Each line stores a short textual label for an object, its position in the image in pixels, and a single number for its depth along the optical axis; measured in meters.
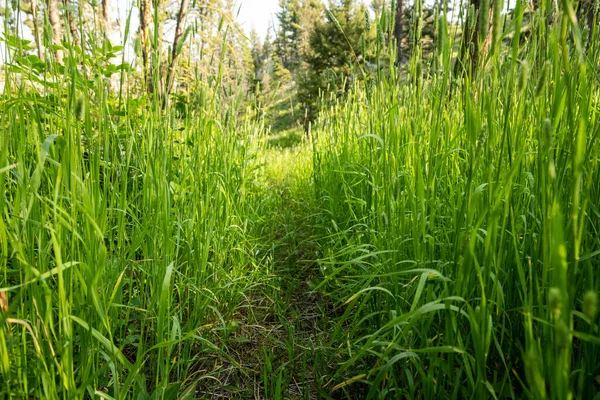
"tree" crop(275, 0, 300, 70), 35.05
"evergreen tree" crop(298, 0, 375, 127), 16.67
